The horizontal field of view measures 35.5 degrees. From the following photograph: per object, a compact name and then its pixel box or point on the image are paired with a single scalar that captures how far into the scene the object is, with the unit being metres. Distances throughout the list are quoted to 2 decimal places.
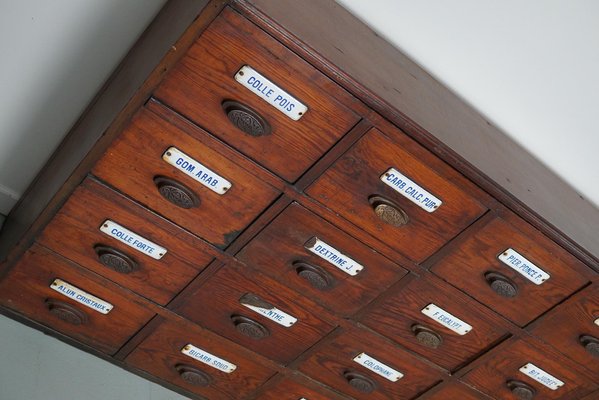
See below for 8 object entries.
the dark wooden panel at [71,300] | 3.17
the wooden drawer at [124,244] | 2.91
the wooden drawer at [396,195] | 2.68
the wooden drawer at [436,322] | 3.09
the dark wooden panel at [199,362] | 3.37
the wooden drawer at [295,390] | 3.54
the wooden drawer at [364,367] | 3.33
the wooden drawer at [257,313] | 3.13
